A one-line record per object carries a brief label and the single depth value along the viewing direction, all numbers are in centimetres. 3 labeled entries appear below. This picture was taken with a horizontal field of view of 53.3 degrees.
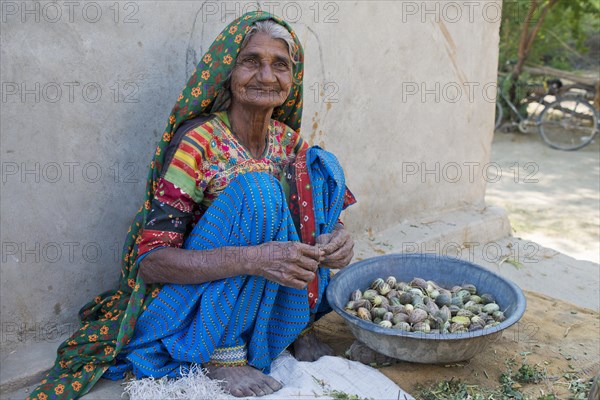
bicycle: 980
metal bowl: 217
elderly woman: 213
